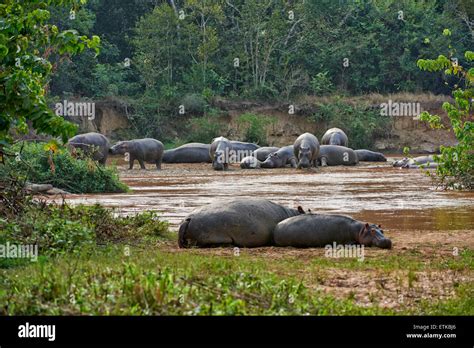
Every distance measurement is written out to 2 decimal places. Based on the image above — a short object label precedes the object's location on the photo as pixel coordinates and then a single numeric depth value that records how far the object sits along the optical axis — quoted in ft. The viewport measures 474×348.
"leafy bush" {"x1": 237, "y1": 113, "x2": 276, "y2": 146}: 150.41
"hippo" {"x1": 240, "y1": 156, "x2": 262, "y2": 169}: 111.34
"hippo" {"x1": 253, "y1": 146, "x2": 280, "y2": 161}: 121.70
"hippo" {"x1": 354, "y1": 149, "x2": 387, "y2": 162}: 131.33
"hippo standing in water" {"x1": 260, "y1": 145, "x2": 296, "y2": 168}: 113.29
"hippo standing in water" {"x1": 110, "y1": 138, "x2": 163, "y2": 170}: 108.88
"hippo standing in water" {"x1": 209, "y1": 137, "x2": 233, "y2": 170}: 108.99
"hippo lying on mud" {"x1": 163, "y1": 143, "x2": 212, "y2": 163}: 125.18
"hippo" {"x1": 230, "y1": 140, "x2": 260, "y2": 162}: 126.58
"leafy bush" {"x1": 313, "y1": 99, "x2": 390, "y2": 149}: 156.35
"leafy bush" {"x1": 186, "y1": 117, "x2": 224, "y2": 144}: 151.53
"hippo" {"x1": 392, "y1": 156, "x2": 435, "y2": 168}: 110.28
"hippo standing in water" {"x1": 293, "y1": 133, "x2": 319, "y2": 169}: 108.06
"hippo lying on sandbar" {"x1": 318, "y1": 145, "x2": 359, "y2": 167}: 119.24
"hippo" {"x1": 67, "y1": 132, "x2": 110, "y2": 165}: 101.85
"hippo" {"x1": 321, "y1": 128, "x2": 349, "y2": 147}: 131.75
